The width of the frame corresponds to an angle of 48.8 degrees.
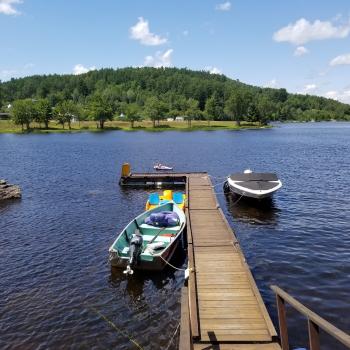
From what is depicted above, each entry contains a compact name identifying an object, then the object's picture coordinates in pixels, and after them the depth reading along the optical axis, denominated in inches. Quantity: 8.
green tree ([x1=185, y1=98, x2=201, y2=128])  7752.0
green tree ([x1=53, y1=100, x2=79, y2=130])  6993.1
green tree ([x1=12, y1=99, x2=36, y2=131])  6571.9
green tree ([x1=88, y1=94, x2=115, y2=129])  7057.1
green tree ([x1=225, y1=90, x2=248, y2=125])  7709.6
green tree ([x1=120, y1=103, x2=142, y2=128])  7303.2
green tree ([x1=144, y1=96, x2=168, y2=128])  7362.2
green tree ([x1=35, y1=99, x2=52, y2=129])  6875.0
